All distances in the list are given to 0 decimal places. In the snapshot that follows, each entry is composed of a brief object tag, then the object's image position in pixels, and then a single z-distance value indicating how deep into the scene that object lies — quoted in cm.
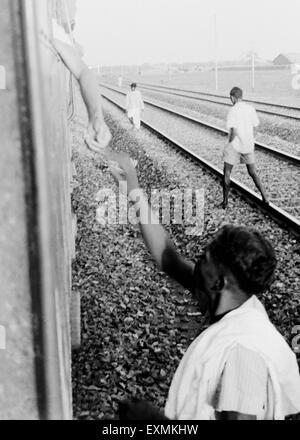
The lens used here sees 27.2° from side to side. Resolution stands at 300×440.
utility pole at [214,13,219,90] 5751
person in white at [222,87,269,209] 917
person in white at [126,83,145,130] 2002
